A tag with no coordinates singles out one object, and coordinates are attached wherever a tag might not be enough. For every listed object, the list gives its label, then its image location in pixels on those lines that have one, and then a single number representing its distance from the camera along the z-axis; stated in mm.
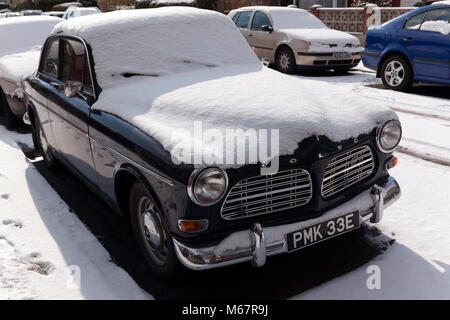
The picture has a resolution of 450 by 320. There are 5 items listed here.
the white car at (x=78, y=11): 16409
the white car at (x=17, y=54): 6957
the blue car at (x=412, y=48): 8180
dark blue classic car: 2729
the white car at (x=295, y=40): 10820
